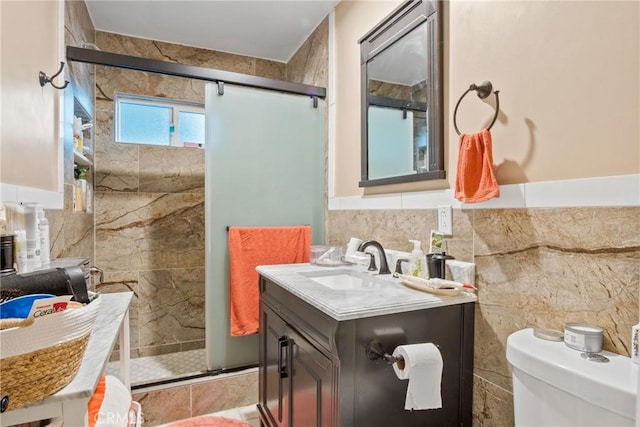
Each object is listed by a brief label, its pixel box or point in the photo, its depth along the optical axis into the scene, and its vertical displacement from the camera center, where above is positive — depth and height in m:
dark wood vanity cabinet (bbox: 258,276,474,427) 1.00 -0.50
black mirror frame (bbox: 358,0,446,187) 1.37 +0.70
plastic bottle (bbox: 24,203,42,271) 1.14 -0.07
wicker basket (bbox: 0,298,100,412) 0.56 -0.25
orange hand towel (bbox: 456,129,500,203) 1.11 +0.16
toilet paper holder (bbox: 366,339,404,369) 1.01 -0.41
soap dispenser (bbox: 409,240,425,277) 1.35 -0.18
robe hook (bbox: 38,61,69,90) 1.35 +0.56
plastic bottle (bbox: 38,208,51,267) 1.23 -0.09
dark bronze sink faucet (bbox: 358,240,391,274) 1.55 -0.20
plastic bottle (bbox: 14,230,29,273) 1.03 -0.11
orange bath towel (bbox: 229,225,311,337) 2.00 -0.28
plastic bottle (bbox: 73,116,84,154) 1.91 +0.47
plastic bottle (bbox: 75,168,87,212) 1.97 +0.14
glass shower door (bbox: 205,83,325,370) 2.01 +0.25
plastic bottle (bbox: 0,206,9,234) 0.92 -0.02
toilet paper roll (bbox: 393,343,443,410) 0.92 -0.45
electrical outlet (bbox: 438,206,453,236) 1.30 -0.02
